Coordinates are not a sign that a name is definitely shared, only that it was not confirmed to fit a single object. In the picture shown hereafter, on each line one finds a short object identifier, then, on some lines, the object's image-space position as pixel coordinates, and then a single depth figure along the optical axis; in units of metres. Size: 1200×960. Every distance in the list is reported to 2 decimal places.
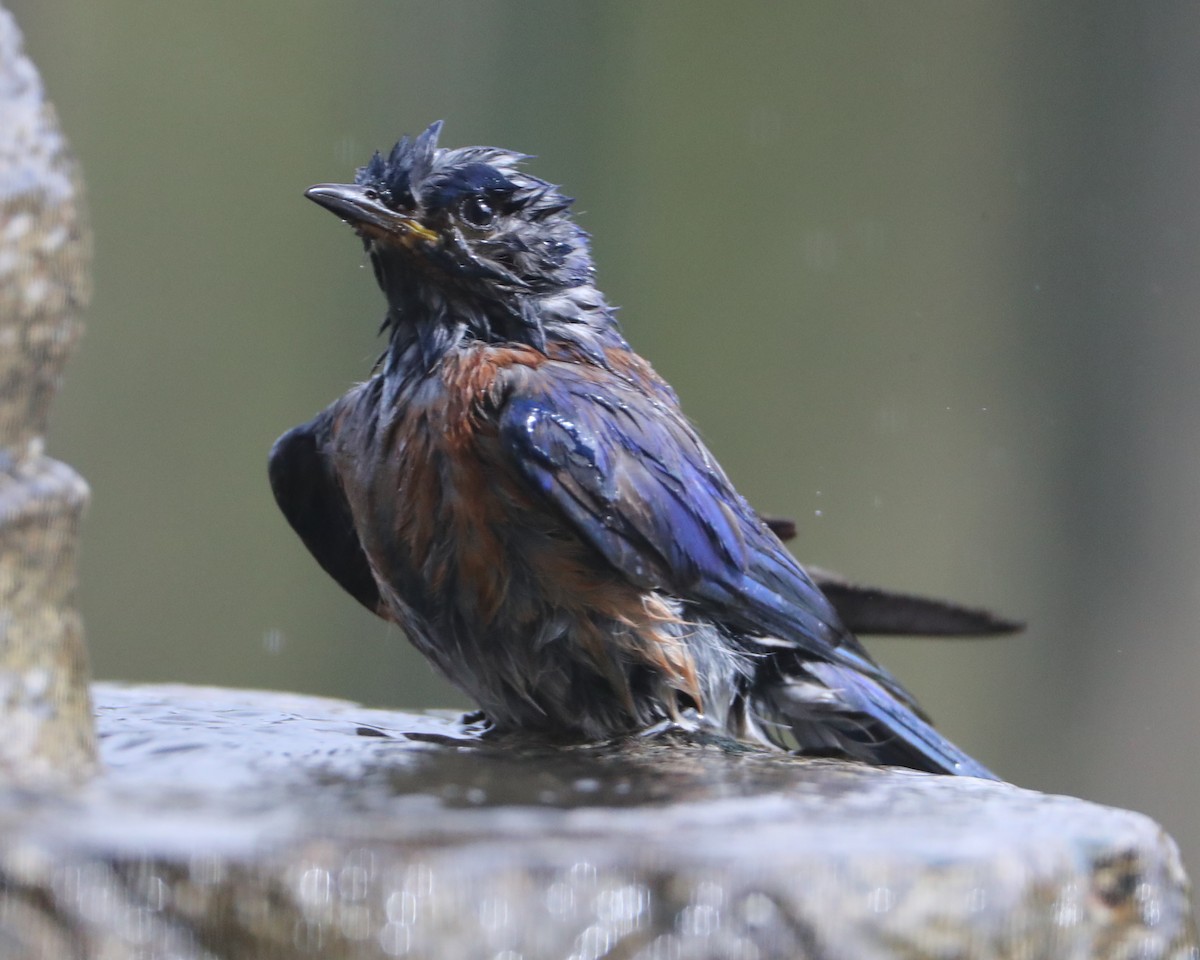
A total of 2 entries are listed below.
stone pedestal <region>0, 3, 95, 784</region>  5.00
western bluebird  6.70
